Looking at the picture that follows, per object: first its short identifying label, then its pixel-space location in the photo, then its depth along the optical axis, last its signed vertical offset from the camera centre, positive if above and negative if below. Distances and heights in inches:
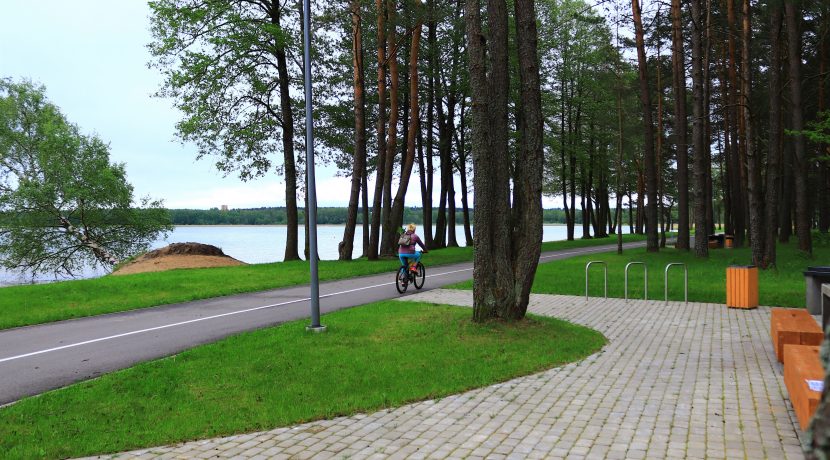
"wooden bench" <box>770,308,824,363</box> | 262.8 -57.6
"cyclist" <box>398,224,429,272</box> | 564.9 -27.3
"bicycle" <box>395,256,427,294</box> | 576.4 -59.7
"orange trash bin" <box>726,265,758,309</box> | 456.4 -61.7
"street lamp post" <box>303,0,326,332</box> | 364.2 +21.5
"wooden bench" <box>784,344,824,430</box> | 159.2 -53.4
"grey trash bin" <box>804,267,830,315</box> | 418.9 -58.6
